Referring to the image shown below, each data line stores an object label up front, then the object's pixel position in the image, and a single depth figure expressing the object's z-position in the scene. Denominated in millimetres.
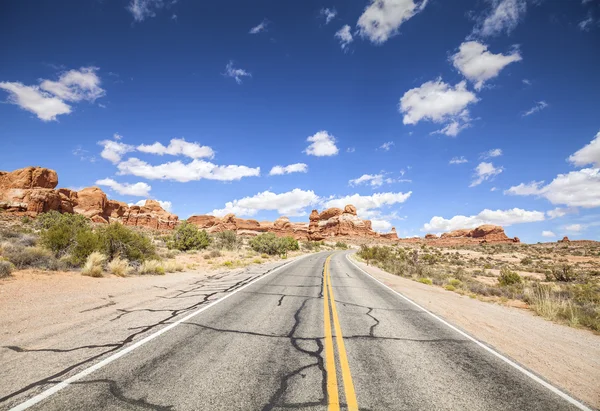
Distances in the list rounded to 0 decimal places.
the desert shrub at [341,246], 86075
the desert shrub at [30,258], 10148
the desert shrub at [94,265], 10859
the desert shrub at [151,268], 13617
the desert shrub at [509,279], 17172
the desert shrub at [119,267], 12031
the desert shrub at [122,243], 13566
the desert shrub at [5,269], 8578
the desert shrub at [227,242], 33344
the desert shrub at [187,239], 26878
